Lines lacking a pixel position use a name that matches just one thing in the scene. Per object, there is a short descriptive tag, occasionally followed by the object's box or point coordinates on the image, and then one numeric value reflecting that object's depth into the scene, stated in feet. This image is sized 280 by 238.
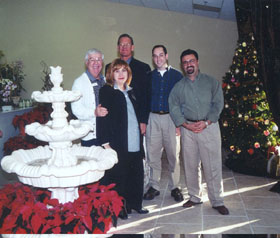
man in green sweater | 11.91
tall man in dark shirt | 12.11
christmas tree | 16.76
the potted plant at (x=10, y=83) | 17.46
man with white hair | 11.12
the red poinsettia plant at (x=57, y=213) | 7.77
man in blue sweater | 13.16
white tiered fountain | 7.69
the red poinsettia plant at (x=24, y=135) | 16.37
